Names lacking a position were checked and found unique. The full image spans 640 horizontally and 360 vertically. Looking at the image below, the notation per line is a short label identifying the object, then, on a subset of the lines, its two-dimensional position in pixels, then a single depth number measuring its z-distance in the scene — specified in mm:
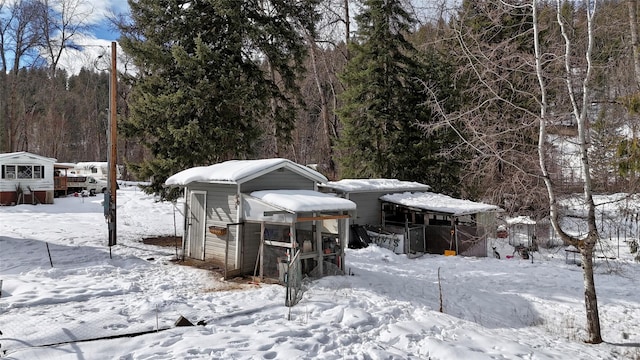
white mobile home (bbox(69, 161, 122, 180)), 37969
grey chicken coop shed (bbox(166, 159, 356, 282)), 10375
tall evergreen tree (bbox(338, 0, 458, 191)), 21875
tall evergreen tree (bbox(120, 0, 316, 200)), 15641
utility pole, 13680
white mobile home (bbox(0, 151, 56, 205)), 23078
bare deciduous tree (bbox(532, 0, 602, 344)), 8257
